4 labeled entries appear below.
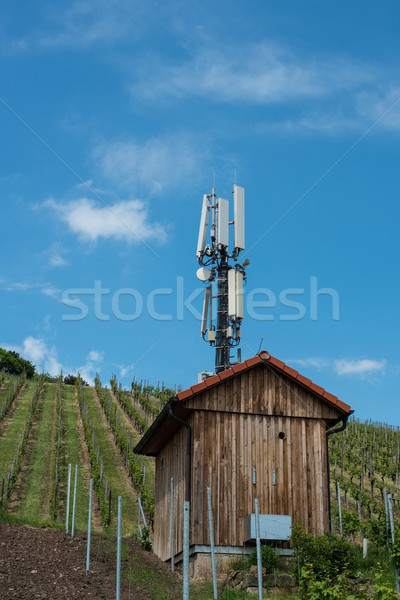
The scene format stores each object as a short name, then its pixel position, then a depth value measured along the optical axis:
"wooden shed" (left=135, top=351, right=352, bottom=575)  16.64
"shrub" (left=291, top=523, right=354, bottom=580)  13.88
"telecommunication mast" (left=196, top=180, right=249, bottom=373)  26.12
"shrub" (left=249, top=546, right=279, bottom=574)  15.37
